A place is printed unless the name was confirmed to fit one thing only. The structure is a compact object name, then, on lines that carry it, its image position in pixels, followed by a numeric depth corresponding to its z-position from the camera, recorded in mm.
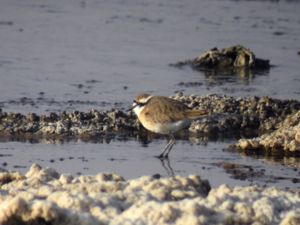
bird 11867
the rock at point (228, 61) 17953
